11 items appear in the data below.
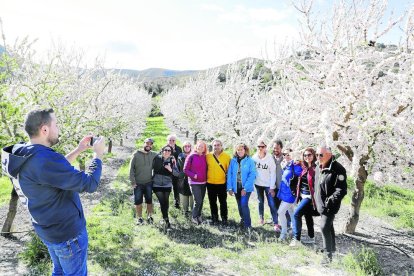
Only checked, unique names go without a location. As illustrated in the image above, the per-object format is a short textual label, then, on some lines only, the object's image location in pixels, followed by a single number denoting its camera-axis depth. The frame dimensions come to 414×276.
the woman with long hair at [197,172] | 8.17
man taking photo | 2.89
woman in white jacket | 7.84
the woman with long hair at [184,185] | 9.10
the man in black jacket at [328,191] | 5.64
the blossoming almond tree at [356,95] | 5.85
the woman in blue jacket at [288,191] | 6.84
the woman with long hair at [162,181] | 7.95
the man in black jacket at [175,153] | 9.20
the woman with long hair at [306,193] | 6.34
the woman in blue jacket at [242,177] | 7.75
